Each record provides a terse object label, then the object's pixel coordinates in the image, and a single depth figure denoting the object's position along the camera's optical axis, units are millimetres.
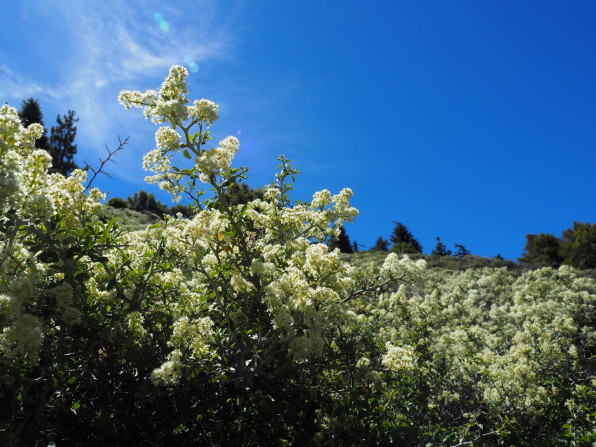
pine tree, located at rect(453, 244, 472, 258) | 27977
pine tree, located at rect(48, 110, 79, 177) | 31056
